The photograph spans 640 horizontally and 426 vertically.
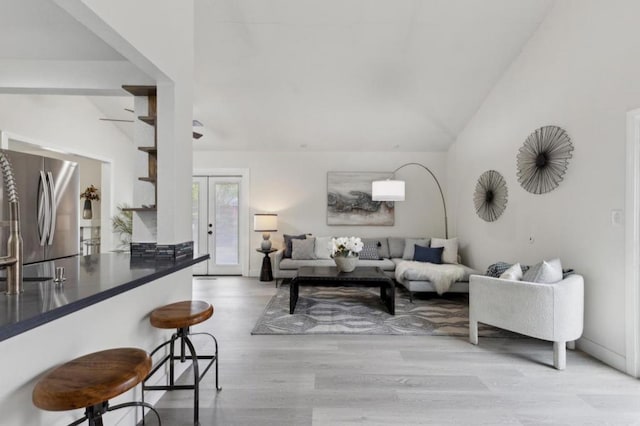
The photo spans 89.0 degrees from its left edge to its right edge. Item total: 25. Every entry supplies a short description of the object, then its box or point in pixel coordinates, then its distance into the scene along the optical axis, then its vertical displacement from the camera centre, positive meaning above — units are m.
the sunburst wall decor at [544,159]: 3.20 +0.58
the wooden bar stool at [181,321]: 1.91 -0.65
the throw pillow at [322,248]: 5.67 -0.62
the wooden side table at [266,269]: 5.76 -1.00
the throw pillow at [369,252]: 5.68 -0.69
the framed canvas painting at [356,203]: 6.22 +0.19
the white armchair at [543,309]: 2.61 -0.80
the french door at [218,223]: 6.21 -0.20
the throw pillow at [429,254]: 5.21 -0.67
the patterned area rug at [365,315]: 3.40 -1.22
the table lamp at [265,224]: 5.68 -0.20
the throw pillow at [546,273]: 2.77 -0.52
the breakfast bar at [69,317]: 1.17 -0.49
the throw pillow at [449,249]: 5.28 -0.59
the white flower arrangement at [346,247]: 4.21 -0.44
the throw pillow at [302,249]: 5.57 -0.63
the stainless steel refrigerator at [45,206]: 3.18 +0.06
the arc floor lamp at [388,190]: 5.02 +0.35
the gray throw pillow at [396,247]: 5.85 -0.62
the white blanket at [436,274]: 4.35 -0.83
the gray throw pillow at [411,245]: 5.62 -0.55
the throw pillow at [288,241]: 5.72 -0.51
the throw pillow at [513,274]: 2.95 -0.56
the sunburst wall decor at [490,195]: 4.33 +0.25
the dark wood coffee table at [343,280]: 3.88 -0.80
